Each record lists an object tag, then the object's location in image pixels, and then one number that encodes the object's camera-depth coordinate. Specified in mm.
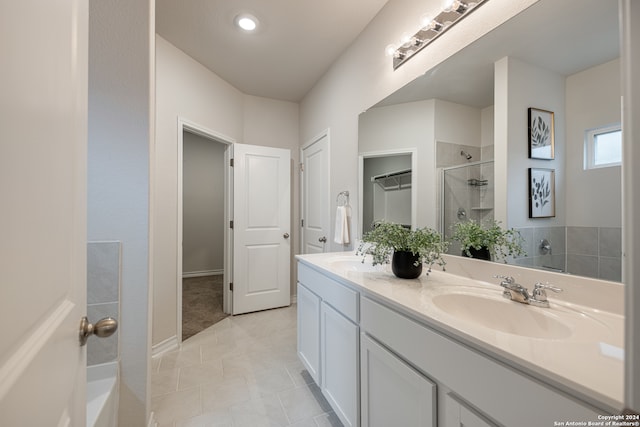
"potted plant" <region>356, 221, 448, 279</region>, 1290
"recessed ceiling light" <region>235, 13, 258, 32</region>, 1999
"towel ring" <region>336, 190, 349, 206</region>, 2358
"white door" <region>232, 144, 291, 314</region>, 2980
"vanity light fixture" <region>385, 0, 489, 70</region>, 1302
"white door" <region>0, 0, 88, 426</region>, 315
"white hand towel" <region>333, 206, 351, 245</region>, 2270
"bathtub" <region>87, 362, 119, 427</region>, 960
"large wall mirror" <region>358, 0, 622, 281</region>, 894
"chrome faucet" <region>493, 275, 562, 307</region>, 948
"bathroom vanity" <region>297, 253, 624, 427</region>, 575
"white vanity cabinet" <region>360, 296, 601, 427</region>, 562
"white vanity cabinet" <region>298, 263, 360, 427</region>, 1250
